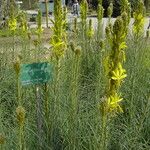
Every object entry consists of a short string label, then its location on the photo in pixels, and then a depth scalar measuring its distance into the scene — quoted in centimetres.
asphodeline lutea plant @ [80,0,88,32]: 349
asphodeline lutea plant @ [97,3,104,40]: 384
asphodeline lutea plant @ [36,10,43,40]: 309
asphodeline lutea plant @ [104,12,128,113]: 144
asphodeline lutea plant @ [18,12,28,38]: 367
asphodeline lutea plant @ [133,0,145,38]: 256
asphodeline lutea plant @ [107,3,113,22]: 380
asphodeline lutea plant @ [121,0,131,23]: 303
